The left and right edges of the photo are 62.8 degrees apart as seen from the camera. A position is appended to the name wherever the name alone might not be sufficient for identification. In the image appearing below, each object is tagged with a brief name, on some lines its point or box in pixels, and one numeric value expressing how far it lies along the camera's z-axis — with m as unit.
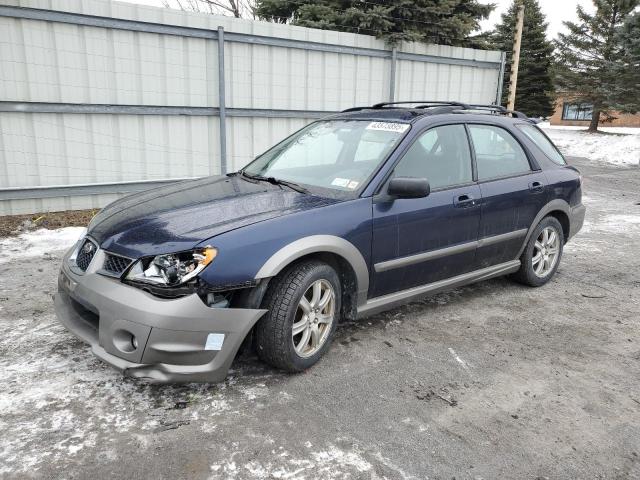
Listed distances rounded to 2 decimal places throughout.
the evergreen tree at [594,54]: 23.73
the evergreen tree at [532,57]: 27.25
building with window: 25.62
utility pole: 15.02
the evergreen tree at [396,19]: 10.59
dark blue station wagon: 2.81
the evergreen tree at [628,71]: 22.20
